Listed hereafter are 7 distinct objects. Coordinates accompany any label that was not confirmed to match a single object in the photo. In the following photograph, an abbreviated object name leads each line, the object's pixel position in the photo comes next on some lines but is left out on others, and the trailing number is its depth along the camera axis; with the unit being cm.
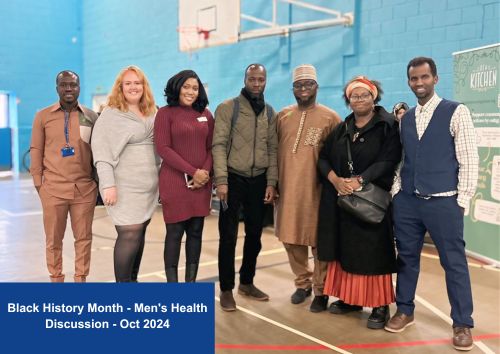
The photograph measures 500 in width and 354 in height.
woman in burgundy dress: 285
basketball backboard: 776
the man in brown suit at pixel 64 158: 305
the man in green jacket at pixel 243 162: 309
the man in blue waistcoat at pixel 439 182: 260
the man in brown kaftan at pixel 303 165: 315
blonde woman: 276
